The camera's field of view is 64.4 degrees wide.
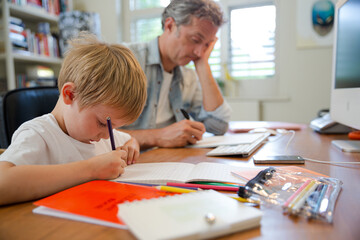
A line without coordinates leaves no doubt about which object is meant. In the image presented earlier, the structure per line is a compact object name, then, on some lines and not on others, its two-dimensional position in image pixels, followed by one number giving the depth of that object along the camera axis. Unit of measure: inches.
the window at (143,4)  123.7
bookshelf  91.0
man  51.6
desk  13.7
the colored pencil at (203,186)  20.2
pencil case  15.7
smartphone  29.6
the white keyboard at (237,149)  33.6
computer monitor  34.8
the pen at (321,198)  15.6
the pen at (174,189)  18.8
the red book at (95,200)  15.2
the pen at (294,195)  16.2
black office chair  37.9
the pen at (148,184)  21.5
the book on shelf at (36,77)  102.0
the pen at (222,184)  20.5
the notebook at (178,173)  21.7
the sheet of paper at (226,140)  40.2
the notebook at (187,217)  12.6
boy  21.5
